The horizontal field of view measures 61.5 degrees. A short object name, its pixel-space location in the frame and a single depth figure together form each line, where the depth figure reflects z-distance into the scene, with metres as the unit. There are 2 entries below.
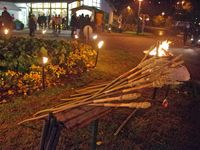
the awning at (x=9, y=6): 20.22
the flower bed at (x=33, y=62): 4.60
